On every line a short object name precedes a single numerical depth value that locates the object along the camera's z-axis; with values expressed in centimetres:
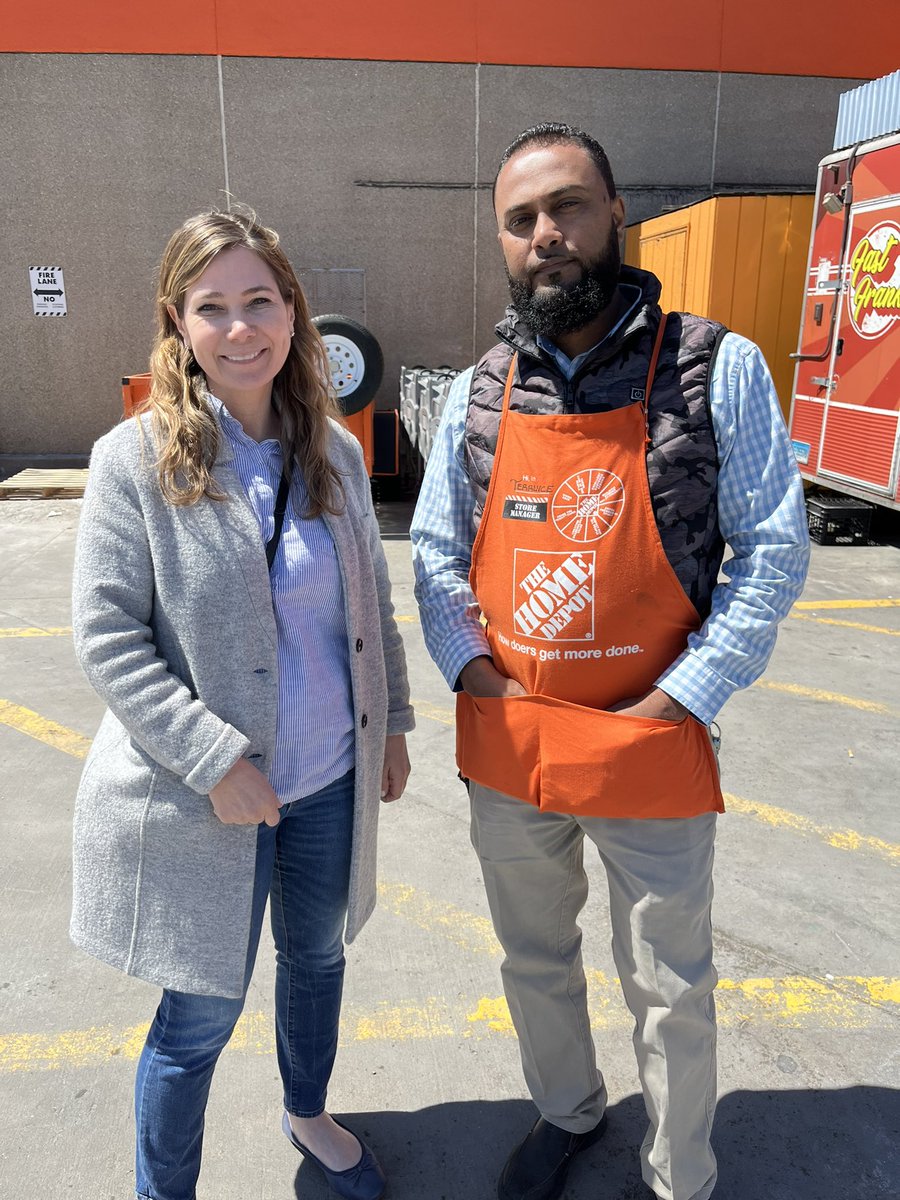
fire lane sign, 1126
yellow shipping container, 894
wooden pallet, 991
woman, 154
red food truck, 672
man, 165
